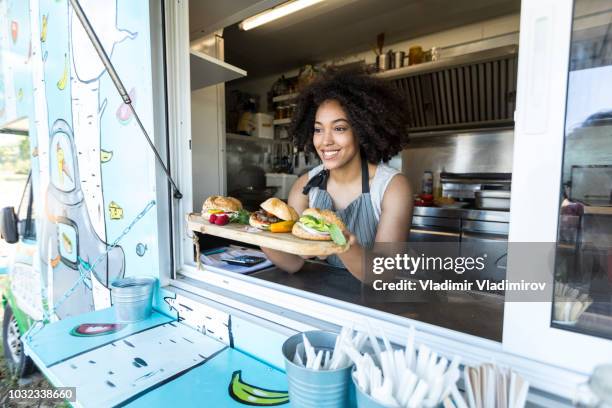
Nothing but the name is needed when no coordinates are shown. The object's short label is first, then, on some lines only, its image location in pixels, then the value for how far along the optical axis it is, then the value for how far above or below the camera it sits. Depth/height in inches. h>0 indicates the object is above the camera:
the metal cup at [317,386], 25.6 -17.8
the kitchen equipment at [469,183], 128.2 -1.3
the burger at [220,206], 46.3 -4.5
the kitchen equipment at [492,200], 110.5 -7.2
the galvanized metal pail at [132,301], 49.3 -20.2
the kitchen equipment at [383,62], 132.8 +51.0
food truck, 25.5 -3.9
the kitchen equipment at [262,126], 135.2 +23.5
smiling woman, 58.2 +4.6
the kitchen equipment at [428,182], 148.0 -1.5
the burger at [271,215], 39.9 -4.9
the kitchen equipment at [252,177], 129.9 +0.3
